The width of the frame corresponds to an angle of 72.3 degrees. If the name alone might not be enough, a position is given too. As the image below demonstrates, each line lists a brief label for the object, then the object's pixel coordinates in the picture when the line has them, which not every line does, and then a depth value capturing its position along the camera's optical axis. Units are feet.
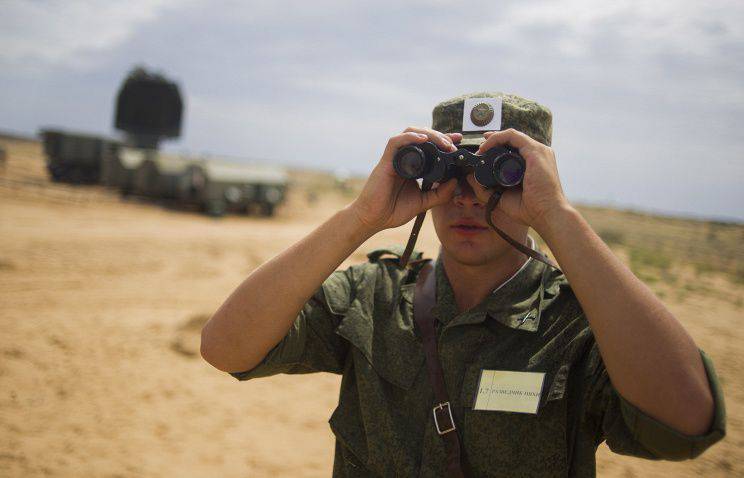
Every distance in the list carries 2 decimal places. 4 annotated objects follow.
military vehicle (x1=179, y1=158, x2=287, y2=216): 55.21
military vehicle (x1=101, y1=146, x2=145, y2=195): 59.26
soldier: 4.51
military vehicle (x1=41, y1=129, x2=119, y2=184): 65.31
